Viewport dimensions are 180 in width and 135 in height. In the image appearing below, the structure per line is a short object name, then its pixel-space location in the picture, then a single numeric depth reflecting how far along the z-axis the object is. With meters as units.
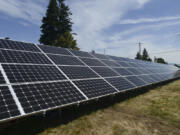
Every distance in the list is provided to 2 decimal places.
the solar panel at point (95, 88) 8.59
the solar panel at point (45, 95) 5.94
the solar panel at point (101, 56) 17.96
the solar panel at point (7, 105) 4.95
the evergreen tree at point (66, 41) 39.66
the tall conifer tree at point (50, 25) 42.16
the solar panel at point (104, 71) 12.35
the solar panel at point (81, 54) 15.05
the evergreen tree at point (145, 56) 81.99
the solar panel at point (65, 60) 11.04
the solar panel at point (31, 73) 7.17
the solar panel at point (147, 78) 15.76
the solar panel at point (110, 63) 16.43
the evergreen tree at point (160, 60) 83.06
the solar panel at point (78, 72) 9.86
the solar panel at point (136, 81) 13.51
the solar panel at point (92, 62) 13.76
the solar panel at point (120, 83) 11.03
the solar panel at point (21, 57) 8.34
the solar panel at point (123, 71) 14.72
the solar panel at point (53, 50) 12.20
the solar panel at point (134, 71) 17.18
